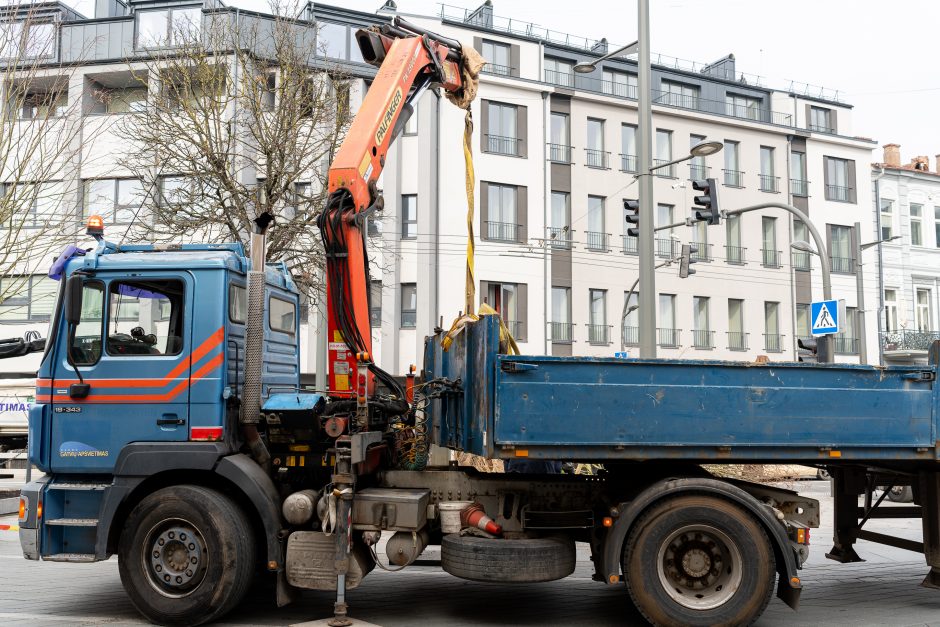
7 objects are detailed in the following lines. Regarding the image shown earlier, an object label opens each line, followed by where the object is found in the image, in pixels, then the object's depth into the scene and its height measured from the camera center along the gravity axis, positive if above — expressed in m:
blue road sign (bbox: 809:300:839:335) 16.69 +1.51
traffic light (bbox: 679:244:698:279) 23.36 +3.62
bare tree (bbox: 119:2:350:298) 18.52 +5.90
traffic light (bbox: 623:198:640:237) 16.77 +3.73
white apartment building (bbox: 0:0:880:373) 29.69 +7.59
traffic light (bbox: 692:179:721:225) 17.72 +4.02
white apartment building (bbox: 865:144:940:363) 40.56 +6.96
